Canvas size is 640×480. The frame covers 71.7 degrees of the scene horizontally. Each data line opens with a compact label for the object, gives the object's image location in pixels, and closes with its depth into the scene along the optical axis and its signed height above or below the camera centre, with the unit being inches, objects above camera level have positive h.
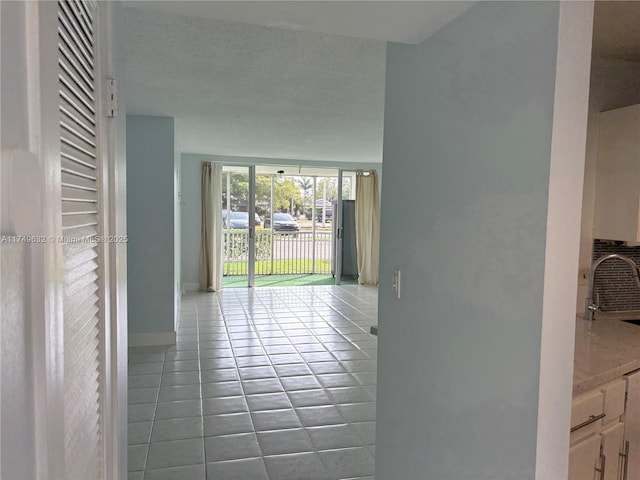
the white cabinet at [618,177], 82.7 +7.6
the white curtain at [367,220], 315.3 -6.3
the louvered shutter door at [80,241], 30.2 -2.7
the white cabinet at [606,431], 57.9 -29.9
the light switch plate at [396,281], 71.2 -11.3
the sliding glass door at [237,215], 293.3 -4.6
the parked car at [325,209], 366.0 +0.6
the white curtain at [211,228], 283.1 -12.8
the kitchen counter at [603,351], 59.8 -21.2
